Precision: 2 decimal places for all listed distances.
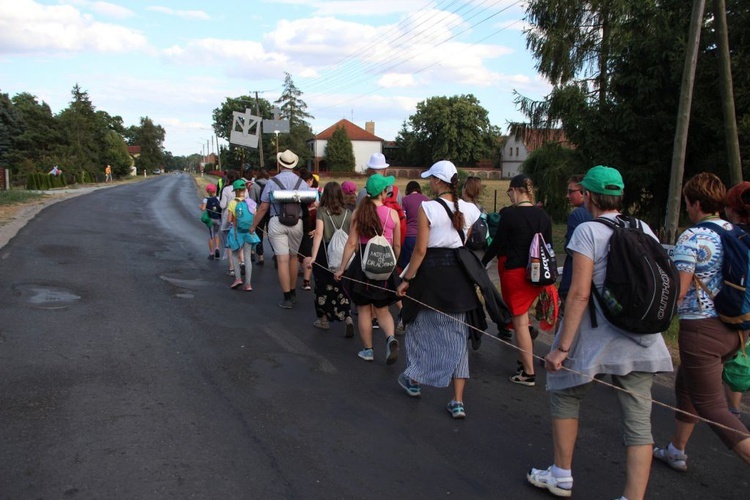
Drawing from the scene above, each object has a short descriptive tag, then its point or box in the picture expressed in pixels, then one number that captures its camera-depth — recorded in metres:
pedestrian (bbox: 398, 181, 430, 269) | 6.67
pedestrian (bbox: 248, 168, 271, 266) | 10.59
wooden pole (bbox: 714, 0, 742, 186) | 10.02
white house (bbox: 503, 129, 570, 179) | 21.44
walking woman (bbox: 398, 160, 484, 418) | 4.45
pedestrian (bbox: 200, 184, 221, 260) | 11.42
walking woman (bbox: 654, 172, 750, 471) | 3.41
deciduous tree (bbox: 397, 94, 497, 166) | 89.00
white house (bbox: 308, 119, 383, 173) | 102.12
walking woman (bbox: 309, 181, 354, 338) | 6.79
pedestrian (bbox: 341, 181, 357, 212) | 6.91
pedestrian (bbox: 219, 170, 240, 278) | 10.21
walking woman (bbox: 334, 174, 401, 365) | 5.44
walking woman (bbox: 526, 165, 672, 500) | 3.07
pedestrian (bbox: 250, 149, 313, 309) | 7.94
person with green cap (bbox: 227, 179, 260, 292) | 9.12
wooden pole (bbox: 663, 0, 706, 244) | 9.99
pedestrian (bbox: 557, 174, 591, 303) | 5.29
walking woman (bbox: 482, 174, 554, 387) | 5.27
